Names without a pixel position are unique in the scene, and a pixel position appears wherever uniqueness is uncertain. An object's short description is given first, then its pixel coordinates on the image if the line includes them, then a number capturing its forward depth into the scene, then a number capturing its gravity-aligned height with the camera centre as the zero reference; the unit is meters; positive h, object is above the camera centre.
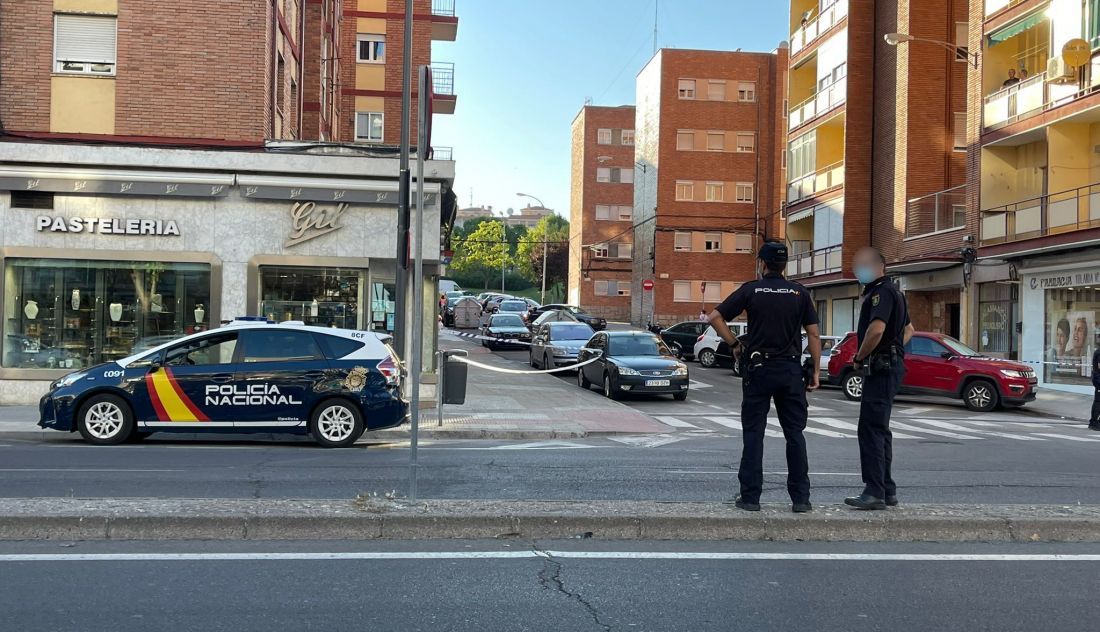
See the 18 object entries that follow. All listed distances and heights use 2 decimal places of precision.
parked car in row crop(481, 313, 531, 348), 38.72 -0.33
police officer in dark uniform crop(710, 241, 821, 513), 6.93 -0.22
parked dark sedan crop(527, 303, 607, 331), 45.95 +0.51
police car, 12.83 -0.92
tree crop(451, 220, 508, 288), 113.81 +8.19
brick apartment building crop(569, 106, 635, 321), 79.44 +11.35
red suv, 21.66 -0.90
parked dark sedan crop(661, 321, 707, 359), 37.63 -0.35
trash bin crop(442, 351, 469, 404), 10.30 -0.60
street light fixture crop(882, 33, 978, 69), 28.88 +8.39
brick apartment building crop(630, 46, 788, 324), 59.47 +9.37
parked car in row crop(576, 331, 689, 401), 22.48 -0.90
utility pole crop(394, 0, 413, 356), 16.09 +1.76
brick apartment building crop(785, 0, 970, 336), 33.81 +6.65
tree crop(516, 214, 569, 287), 102.88 +7.52
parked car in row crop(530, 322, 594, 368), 29.14 -0.56
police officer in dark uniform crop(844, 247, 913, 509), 7.11 -0.31
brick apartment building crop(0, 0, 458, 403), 18.77 +2.28
